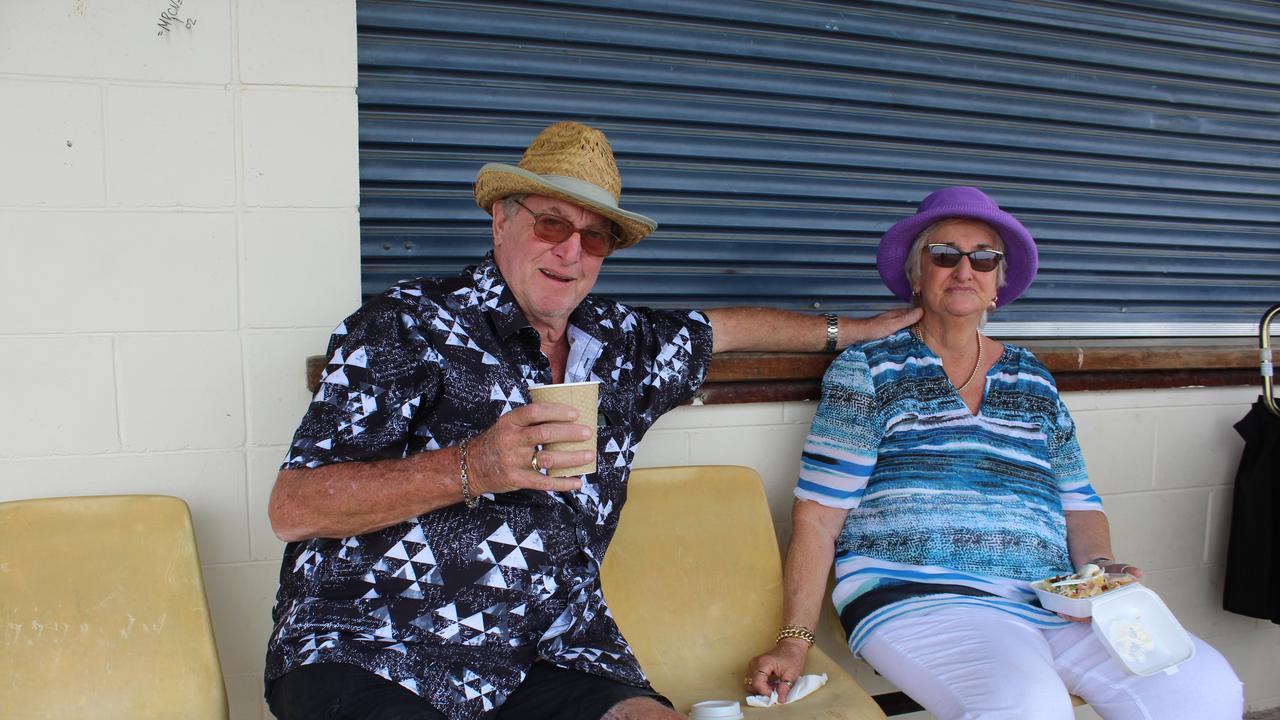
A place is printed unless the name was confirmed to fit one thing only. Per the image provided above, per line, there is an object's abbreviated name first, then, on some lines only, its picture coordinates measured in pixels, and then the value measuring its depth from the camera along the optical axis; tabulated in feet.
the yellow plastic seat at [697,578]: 7.59
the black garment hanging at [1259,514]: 9.86
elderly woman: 7.23
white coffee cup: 6.48
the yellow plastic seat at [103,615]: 6.44
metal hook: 9.68
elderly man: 5.45
